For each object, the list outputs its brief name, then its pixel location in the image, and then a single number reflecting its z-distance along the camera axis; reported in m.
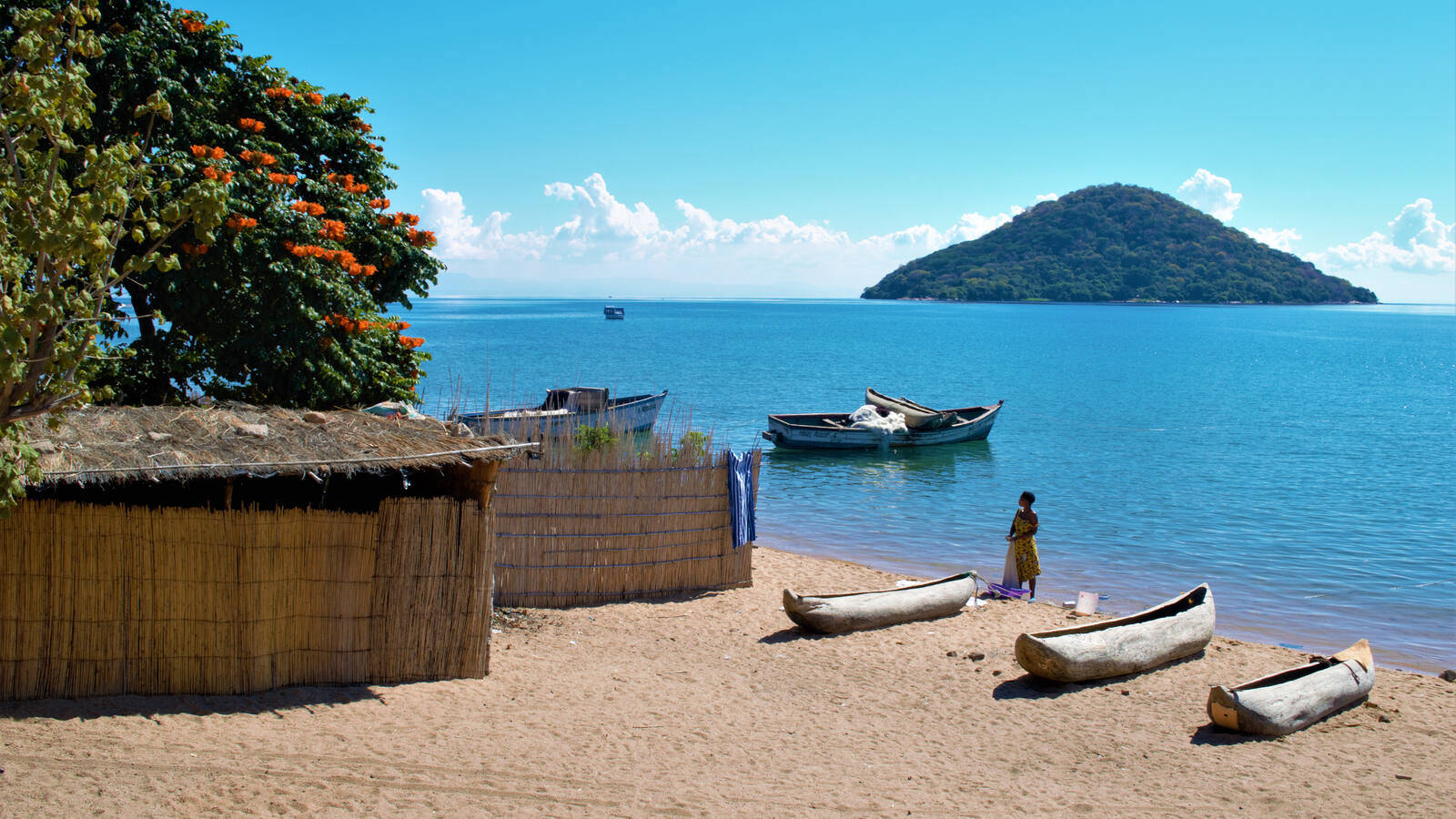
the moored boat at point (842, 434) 28.45
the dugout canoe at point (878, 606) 10.70
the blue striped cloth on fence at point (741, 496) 11.70
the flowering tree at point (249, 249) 11.45
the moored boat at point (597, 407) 21.89
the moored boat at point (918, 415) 29.76
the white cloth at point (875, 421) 28.86
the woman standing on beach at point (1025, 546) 12.71
